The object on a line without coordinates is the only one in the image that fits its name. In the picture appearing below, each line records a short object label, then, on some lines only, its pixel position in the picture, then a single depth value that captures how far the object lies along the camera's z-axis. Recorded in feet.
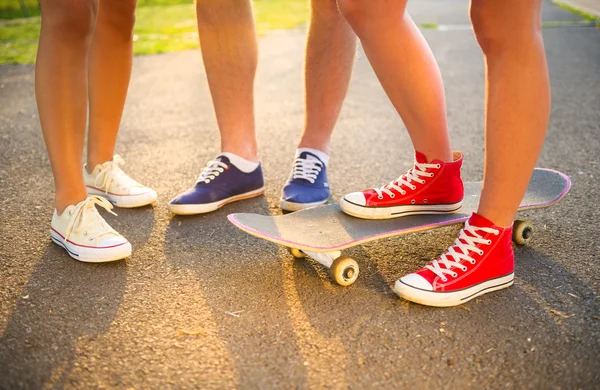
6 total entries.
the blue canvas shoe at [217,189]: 8.05
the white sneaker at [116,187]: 8.41
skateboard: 6.21
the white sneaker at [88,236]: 6.74
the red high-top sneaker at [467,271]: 5.80
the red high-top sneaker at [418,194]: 6.70
